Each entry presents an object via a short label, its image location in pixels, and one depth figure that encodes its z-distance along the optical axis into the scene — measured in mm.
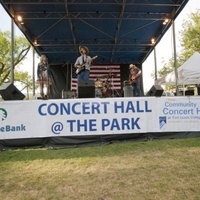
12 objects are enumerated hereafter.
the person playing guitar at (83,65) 6496
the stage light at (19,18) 9033
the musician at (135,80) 8094
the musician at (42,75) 6765
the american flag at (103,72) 13688
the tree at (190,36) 24422
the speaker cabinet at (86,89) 5273
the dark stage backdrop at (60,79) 14008
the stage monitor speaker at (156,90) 5348
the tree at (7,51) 30430
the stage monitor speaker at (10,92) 4957
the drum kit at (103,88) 10008
